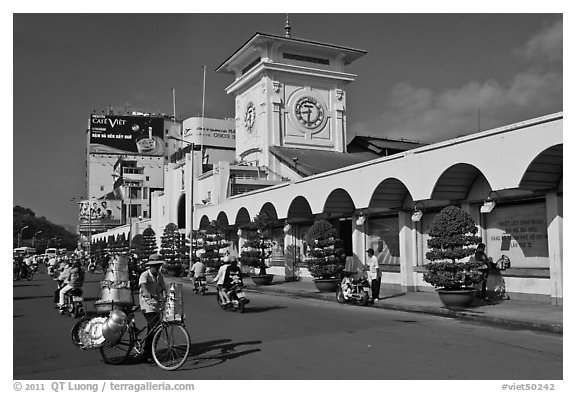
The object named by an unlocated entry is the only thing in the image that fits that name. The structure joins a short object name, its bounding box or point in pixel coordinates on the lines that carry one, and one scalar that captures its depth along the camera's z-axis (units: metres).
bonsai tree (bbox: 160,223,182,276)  40.06
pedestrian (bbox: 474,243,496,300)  17.00
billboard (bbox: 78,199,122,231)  102.81
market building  16.28
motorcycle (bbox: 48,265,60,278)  32.39
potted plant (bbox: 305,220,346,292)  22.38
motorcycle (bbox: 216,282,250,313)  16.48
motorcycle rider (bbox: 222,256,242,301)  16.88
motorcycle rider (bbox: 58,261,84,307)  16.45
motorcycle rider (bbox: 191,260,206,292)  23.45
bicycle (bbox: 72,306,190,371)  8.51
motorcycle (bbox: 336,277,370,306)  18.17
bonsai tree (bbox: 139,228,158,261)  48.49
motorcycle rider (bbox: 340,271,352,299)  18.59
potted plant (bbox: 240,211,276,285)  27.78
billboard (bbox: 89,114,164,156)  115.06
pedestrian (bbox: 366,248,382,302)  18.73
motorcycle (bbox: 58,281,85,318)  16.17
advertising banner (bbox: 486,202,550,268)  16.95
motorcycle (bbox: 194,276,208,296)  23.47
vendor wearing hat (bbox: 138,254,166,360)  9.11
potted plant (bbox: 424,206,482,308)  15.95
